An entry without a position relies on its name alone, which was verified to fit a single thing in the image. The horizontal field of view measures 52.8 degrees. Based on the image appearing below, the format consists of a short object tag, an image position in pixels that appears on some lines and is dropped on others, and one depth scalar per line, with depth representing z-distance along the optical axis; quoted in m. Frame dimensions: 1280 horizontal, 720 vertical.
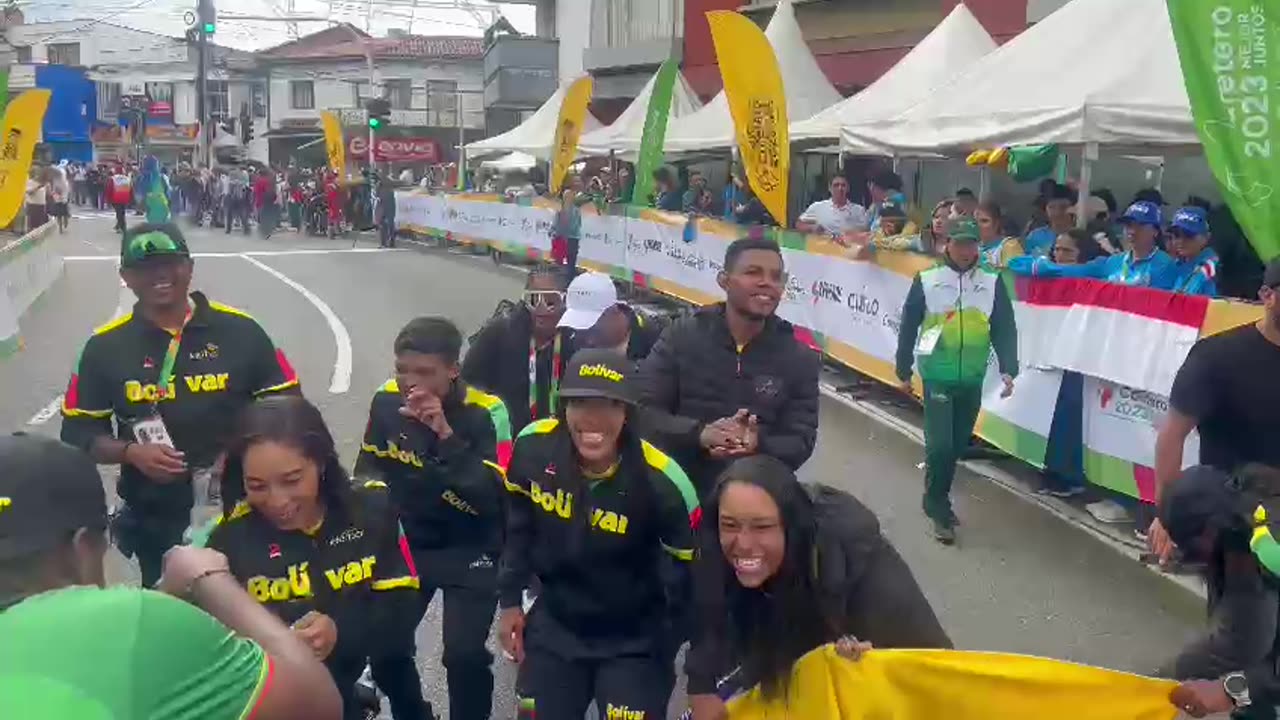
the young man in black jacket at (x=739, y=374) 4.76
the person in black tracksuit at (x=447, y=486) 4.40
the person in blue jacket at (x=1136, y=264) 7.91
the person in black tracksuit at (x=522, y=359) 5.70
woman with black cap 3.83
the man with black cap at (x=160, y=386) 4.49
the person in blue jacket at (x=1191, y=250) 7.68
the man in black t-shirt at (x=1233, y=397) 4.46
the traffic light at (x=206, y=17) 40.00
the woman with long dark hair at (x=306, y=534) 3.34
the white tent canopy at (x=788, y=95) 19.86
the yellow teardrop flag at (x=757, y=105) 12.49
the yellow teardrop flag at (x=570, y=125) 20.95
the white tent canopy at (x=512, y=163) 38.72
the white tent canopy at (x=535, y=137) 26.92
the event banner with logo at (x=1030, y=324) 7.35
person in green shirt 1.64
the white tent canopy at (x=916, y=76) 15.45
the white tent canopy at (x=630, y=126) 23.52
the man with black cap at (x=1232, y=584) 3.23
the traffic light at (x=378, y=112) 33.16
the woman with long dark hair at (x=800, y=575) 3.13
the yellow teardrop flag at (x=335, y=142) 33.34
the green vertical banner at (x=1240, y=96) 5.73
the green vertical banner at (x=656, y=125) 15.57
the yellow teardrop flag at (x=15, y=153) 14.98
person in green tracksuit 7.50
